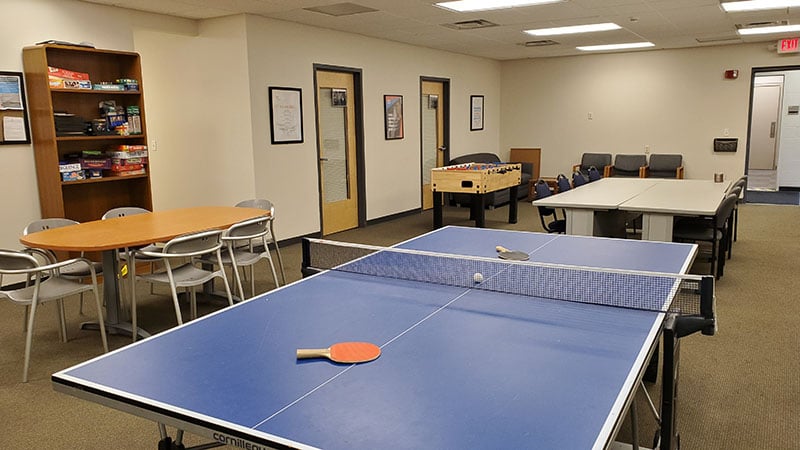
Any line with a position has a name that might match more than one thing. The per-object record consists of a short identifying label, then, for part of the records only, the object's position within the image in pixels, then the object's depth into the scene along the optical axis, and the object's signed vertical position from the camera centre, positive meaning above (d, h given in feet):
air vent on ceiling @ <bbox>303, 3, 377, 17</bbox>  20.48 +4.22
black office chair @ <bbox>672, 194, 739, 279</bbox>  17.66 -3.29
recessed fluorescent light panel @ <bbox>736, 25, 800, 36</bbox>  27.40 +4.24
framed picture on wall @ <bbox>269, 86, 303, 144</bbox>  22.84 +0.68
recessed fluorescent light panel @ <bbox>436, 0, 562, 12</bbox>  20.59 +4.27
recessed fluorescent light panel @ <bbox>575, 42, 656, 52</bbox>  32.53 +4.35
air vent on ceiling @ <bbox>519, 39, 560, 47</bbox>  30.63 +4.33
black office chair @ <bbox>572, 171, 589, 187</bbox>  25.95 -2.32
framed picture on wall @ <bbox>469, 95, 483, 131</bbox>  37.00 +1.00
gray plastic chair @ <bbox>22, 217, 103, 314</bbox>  14.40 -2.64
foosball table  25.54 -2.30
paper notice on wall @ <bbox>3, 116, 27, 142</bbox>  17.37 +0.30
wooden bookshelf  17.49 +0.18
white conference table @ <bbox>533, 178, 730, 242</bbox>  17.51 -2.43
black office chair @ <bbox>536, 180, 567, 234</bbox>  20.39 -2.90
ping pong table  4.64 -2.25
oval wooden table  12.61 -2.18
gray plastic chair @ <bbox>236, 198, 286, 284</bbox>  17.84 -2.14
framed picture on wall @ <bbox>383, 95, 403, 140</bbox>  29.14 +0.70
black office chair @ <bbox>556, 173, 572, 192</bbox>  23.02 -2.20
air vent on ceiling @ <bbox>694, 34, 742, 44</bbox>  30.17 +4.25
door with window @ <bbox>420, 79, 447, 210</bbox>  32.81 +0.07
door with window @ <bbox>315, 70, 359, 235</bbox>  25.80 -0.81
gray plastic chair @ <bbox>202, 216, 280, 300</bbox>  14.48 -2.55
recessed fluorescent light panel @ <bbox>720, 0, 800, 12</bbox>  21.48 +4.21
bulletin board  17.22 +0.82
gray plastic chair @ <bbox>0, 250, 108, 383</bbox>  11.51 -3.11
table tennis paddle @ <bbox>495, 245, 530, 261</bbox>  9.78 -2.09
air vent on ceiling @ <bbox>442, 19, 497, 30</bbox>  24.40 +4.28
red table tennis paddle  5.86 -2.18
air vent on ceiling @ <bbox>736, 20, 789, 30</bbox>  26.14 +4.23
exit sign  30.86 +3.86
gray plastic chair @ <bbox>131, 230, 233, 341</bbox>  12.87 -2.65
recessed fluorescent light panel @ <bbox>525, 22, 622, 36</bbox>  26.00 +4.31
